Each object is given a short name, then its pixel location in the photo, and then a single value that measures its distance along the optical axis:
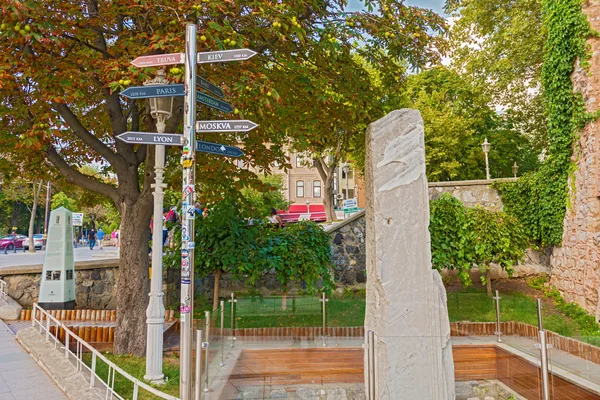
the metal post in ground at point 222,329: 4.49
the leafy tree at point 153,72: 5.71
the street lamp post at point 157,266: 5.95
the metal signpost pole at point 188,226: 3.81
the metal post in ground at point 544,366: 4.32
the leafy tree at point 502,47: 14.90
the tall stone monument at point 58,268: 9.13
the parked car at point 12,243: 30.98
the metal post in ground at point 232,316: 5.34
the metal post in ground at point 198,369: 3.99
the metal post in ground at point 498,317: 6.77
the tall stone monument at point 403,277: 4.46
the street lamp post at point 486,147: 18.69
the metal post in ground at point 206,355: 4.10
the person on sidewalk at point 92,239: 33.53
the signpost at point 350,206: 13.41
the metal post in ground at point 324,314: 6.75
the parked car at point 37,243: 34.59
